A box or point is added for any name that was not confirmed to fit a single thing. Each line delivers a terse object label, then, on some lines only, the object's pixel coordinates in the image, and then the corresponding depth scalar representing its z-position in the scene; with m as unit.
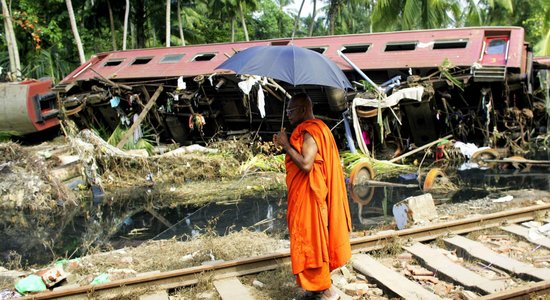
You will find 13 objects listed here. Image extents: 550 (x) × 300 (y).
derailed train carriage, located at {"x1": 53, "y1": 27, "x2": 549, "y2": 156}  11.11
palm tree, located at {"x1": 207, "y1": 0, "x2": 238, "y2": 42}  27.15
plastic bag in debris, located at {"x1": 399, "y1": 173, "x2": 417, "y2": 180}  10.56
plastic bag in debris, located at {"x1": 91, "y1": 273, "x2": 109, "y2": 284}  4.82
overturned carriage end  13.81
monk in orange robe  3.88
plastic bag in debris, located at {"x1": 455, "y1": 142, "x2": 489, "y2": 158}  11.45
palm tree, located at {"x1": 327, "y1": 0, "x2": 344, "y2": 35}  30.86
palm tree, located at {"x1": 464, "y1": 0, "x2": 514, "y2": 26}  27.82
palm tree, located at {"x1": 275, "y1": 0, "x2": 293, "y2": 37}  45.55
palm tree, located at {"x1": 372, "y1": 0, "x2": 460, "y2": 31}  23.31
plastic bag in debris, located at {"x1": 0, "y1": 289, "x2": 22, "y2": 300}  4.55
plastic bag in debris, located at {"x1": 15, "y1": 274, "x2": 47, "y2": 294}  4.63
